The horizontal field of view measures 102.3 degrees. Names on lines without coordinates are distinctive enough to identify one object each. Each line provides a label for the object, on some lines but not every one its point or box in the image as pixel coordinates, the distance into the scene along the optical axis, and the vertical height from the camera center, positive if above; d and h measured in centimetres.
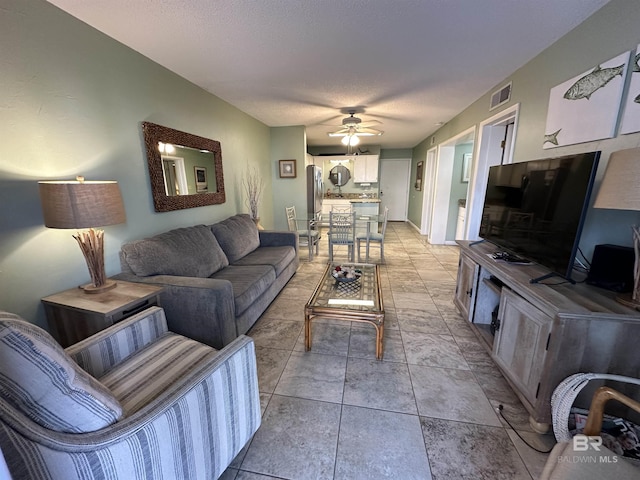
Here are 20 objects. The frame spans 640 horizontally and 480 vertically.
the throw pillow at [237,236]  289 -61
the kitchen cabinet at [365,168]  680 +40
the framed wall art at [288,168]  489 +29
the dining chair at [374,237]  403 -83
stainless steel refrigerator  503 -14
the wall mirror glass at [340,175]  759 +24
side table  145 -71
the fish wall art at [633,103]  137 +42
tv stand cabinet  117 -74
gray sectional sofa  181 -78
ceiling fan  389 +96
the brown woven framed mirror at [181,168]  232 +16
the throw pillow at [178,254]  194 -57
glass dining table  406 -67
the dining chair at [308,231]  431 -81
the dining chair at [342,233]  393 -75
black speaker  134 -45
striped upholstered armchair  64 -72
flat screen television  132 -15
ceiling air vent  257 +88
